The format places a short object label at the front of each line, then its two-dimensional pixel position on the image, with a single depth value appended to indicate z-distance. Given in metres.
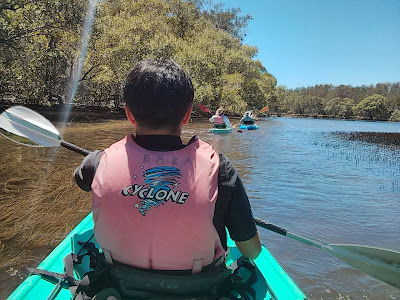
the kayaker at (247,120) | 17.98
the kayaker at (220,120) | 14.21
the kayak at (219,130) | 13.98
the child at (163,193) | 1.26
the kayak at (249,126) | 17.52
